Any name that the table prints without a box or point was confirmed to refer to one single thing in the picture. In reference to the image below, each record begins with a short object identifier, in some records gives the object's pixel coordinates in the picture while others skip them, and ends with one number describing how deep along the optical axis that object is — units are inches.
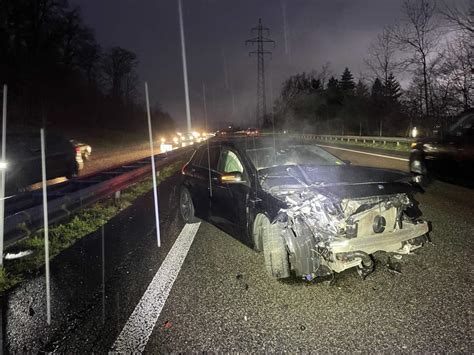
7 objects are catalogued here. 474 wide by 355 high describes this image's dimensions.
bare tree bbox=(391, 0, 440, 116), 861.8
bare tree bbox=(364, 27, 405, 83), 1083.5
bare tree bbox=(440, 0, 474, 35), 637.7
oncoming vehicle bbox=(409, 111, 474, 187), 260.1
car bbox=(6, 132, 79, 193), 304.7
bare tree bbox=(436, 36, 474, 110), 709.3
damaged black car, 129.1
